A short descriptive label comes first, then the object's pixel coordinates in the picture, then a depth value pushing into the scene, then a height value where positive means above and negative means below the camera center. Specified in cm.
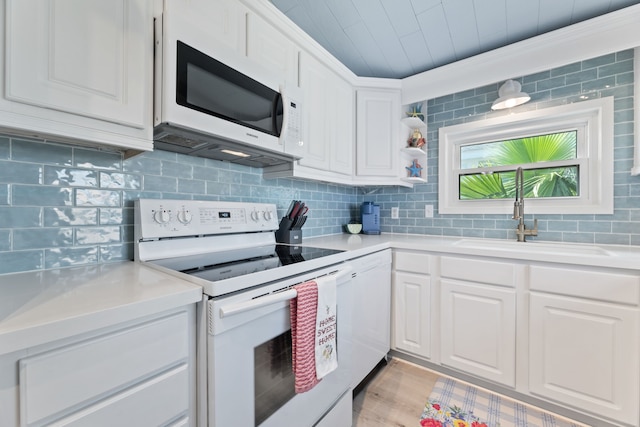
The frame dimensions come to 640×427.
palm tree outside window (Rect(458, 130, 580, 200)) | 202 +38
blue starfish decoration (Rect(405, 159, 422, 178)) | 247 +39
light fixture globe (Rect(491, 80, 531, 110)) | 194 +84
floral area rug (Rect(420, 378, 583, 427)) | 151 -114
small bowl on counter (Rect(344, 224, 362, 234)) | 261 -14
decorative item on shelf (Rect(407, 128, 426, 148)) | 243 +65
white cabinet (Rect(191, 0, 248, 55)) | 119 +89
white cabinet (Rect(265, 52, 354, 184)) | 181 +64
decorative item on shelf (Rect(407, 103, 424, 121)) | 246 +92
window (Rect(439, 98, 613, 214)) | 186 +42
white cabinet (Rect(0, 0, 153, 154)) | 77 +45
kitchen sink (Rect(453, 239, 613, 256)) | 178 -22
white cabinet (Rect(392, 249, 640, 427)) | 138 -66
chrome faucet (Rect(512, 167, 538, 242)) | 203 -2
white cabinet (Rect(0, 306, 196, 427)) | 57 -39
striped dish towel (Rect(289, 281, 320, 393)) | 108 -48
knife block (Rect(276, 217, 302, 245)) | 186 -14
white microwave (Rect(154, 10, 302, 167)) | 104 +50
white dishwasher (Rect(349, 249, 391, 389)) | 165 -64
